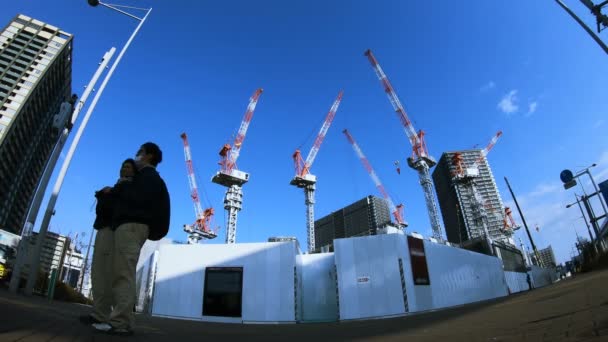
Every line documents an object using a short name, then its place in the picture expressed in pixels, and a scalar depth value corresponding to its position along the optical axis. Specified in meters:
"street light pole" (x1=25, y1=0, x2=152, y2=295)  8.51
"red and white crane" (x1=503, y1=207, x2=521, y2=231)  97.36
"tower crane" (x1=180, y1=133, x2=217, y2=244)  74.19
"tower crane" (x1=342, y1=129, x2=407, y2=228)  83.00
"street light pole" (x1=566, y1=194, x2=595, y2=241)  30.56
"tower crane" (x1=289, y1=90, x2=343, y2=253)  67.62
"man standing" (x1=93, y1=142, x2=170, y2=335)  2.77
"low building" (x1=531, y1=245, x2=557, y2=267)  114.12
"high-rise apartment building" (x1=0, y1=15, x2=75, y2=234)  60.22
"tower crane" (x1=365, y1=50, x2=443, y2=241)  63.66
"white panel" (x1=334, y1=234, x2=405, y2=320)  16.98
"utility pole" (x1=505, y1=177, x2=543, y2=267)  37.08
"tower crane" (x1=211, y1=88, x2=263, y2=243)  61.47
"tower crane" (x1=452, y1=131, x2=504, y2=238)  73.25
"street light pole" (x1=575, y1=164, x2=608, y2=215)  24.85
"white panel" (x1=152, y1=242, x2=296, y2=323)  16.42
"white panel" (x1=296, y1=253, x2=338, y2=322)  19.77
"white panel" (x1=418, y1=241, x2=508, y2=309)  20.38
